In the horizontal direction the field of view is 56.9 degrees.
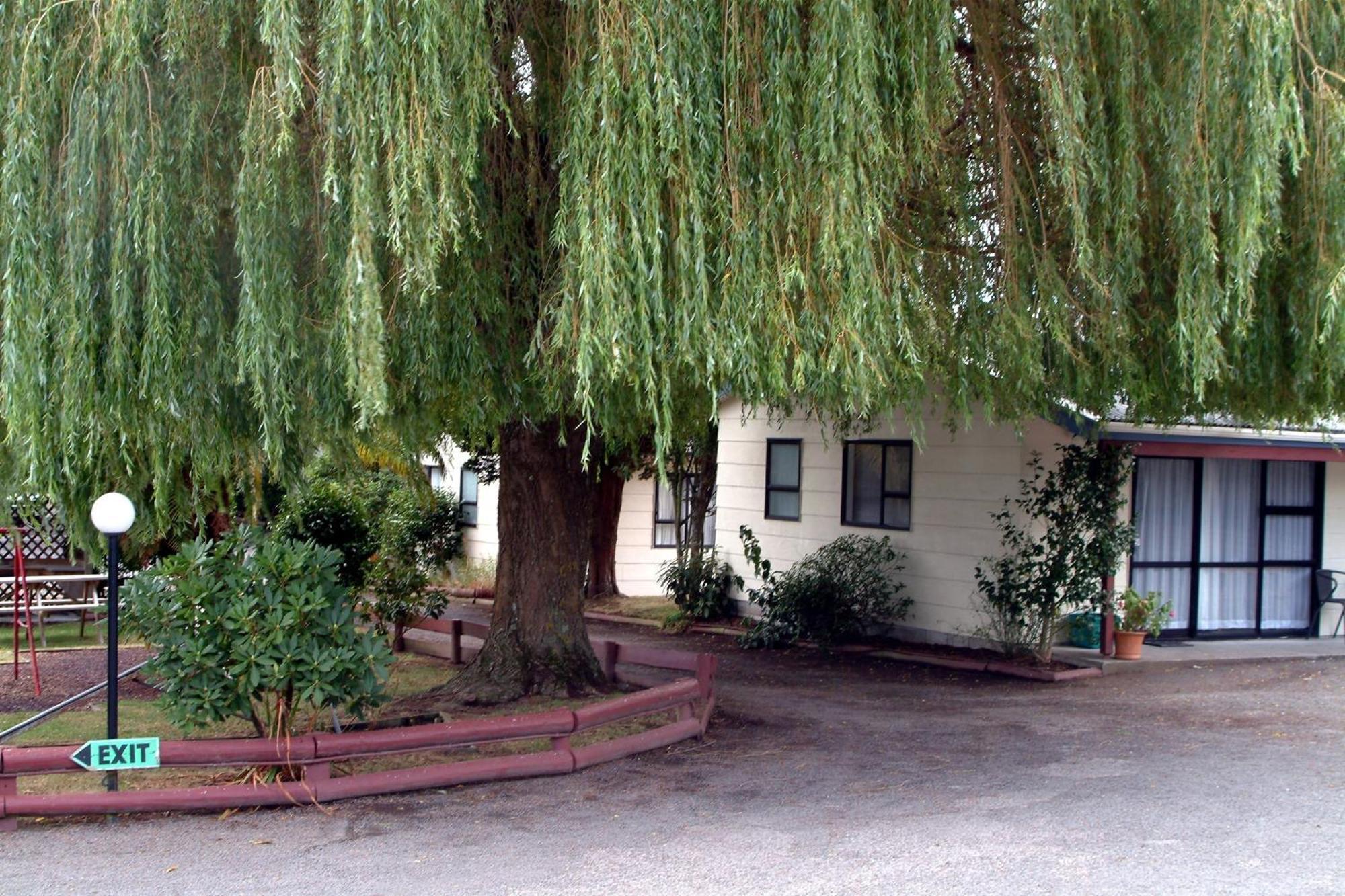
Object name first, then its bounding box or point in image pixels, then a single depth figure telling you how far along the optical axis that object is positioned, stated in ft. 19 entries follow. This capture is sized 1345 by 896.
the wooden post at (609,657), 39.81
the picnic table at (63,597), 45.65
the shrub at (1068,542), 43.50
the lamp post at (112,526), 24.57
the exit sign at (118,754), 24.04
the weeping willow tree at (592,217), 22.68
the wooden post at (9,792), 23.89
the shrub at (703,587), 60.29
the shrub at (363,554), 47.98
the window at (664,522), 74.23
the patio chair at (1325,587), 51.29
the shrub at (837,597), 51.26
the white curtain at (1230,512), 50.44
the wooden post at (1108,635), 45.55
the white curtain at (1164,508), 49.08
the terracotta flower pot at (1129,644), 44.98
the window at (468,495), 79.61
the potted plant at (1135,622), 45.06
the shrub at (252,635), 26.05
